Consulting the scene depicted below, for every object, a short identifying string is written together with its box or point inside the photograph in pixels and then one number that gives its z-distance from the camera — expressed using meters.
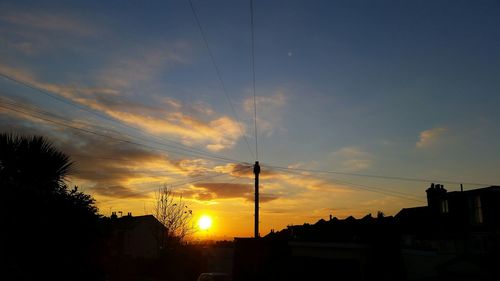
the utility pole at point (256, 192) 28.00
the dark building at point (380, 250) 22.89
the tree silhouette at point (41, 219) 11.07
